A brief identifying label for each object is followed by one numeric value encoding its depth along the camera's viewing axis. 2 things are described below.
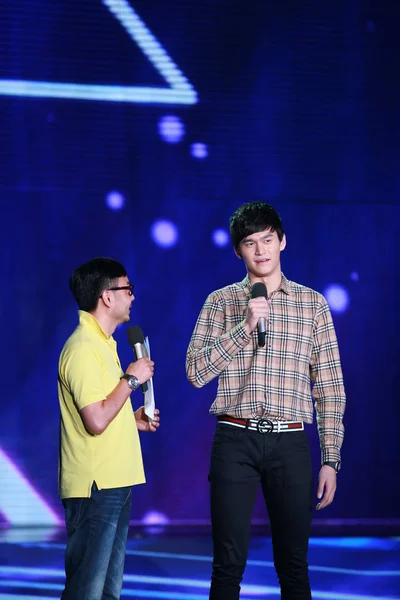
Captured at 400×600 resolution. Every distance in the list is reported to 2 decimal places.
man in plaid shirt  12.01
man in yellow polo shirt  11.83
